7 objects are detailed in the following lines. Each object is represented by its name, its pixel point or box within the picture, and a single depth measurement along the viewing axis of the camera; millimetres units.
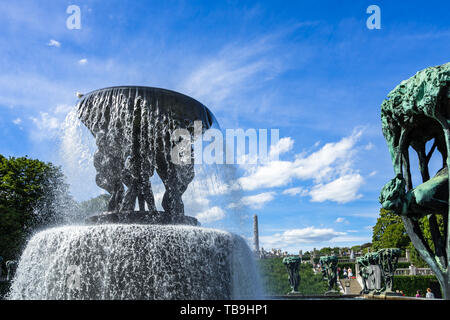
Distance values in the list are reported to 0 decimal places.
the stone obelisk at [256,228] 50588
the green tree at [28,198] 23875
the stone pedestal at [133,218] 9141
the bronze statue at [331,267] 19969
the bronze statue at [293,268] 18656
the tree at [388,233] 42594
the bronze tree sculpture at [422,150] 4164
